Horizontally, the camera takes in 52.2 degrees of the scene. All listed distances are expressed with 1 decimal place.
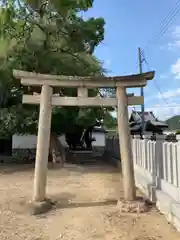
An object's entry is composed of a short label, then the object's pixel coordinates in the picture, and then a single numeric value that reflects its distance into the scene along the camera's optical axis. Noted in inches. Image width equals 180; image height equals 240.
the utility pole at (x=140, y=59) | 533.2
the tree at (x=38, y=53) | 269.9
